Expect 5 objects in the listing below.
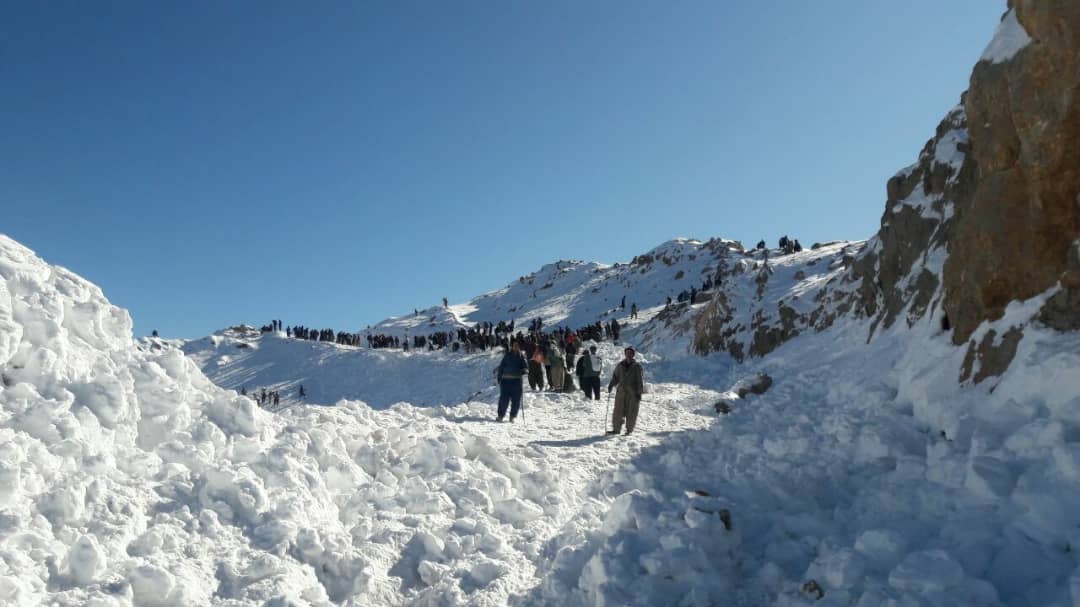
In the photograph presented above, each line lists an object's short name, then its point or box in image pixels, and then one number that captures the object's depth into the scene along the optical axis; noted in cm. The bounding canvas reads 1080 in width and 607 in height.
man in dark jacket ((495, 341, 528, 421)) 1299
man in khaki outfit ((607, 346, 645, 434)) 1158
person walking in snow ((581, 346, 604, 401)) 1712
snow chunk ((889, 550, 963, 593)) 407
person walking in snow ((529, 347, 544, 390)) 1927
